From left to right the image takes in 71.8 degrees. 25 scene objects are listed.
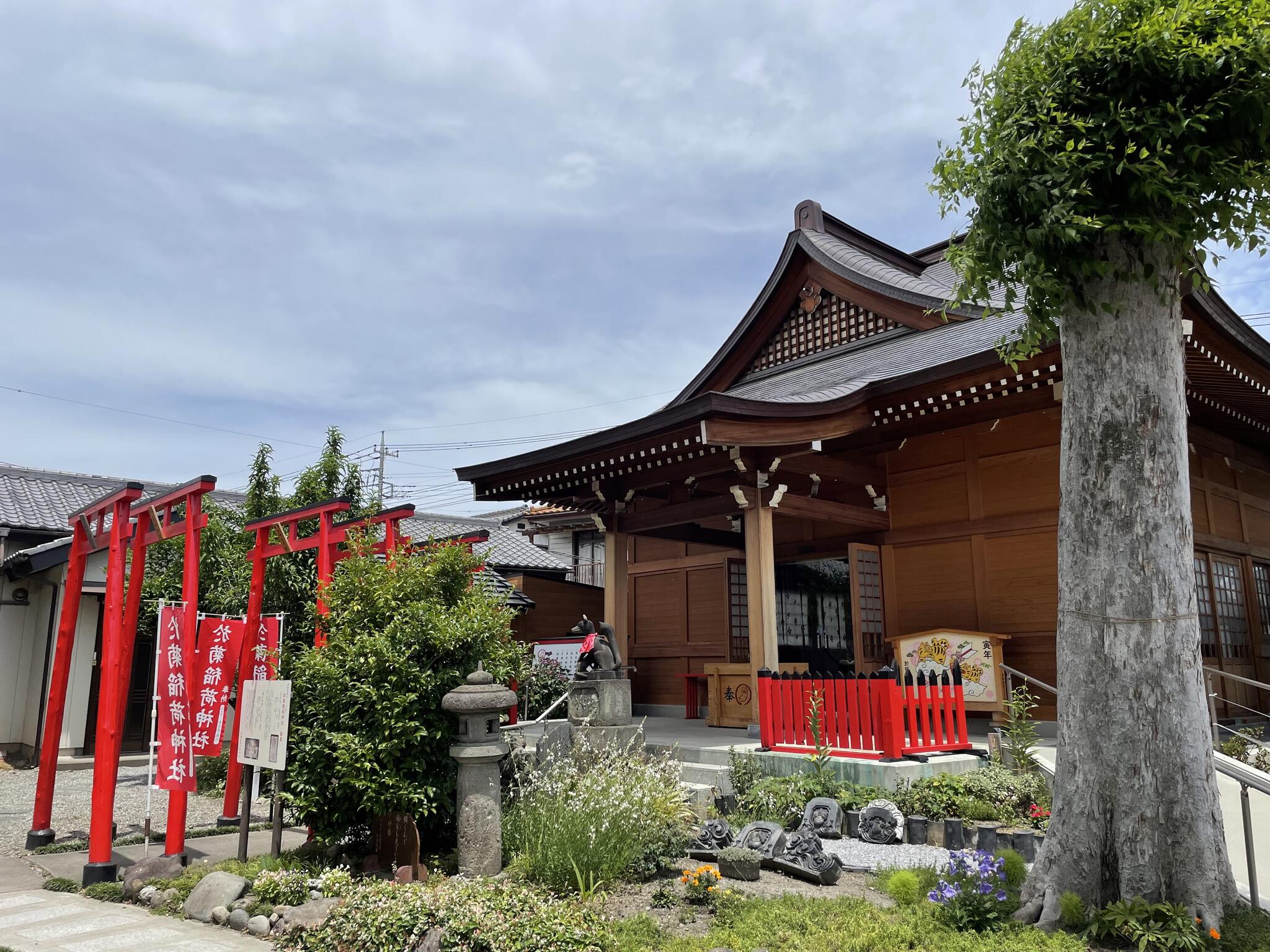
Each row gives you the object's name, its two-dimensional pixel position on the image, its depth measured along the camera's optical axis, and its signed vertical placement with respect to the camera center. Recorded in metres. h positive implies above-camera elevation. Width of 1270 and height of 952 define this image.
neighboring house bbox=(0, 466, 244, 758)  13.66 -0.03
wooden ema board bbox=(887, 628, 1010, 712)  9.70 -0.22
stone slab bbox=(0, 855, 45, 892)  6.40 -1.76
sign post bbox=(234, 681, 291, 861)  6.19 -0.63
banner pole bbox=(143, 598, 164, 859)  6.93 -0.60
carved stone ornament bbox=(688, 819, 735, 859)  6.23 -1.40
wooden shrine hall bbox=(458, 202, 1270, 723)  9.41 +1.95
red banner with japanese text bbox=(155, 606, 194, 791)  6.91 -0.44
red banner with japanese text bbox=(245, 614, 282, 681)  7.57 -0.02
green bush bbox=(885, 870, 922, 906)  4.83 -1.36
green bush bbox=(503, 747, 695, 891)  5.50 -1.22
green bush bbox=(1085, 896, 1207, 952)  3.96 -1.32
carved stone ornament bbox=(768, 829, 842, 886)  5.64 -1.45
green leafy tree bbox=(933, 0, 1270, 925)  4.40 +1.73
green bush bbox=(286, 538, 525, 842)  6.10 -0.39
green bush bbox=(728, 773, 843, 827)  7.18 -1.29
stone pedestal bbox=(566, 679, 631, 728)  8.41 -0.61
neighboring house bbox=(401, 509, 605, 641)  19.14 +1.12
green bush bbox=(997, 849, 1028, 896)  4.84 -1.28
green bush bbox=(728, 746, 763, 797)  7.86 -1.18
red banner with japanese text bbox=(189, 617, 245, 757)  7.51 -0.27
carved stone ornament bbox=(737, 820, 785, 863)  6.11 -1.40
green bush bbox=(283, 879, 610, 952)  4.39 -1.44
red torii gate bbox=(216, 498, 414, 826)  7.61 +0.89
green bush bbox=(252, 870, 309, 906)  5.56 -1.55
